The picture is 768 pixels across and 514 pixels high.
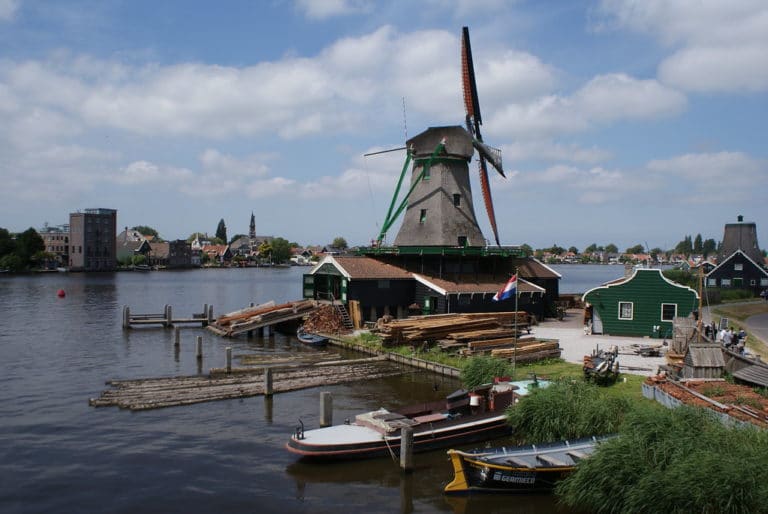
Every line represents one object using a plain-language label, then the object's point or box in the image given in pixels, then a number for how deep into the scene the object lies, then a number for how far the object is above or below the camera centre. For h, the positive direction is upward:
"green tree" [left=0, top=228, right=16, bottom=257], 151.88 +2.93
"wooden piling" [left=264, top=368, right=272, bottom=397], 25.77 -5.17
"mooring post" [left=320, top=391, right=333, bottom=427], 21.19 -5.18
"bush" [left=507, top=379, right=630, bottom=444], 18.06 -4.57
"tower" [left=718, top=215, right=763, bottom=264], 75.18 +2.67
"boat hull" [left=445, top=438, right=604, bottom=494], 16.11 -5.44
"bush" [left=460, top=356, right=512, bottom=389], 24.58 -4.43
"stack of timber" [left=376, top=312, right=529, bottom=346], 34.03 -3.90
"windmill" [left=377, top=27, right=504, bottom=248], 45.56 +4.82
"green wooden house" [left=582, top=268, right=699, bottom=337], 36.00 -2.54
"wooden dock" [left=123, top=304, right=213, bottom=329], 49.41 -4.99
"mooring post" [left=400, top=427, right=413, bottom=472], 17.83 -5.49
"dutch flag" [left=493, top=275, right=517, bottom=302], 27.71 -1.35
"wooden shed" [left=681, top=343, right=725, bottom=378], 23.19 -3.73
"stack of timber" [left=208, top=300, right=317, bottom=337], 44.59 -4.33
